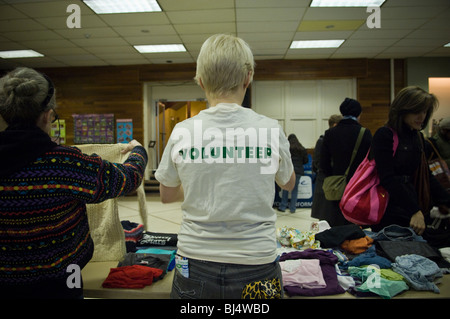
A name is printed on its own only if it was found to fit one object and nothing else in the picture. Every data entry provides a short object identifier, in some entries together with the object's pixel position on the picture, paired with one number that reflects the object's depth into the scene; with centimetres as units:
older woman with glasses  90
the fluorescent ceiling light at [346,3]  476
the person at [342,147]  227
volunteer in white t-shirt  84
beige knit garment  157
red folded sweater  131
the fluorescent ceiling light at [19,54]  702
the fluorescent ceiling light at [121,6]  470
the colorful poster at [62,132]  839
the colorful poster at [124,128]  829
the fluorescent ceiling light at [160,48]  680
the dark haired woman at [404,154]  162
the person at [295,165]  548
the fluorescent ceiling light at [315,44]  660
